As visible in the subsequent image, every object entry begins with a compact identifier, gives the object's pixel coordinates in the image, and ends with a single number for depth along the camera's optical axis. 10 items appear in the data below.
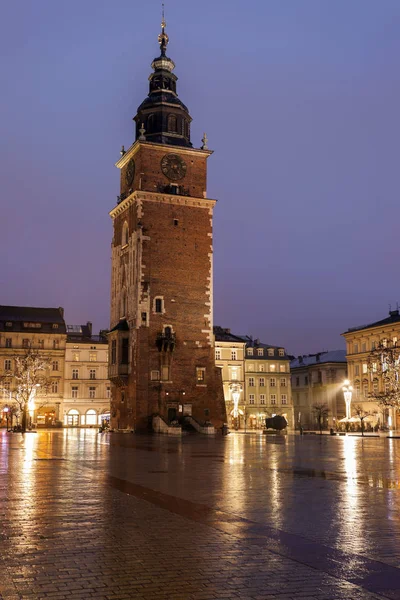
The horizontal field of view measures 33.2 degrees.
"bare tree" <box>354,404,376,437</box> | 84.81
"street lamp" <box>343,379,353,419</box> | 64.19
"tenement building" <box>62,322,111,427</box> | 97.94
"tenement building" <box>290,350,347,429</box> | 105.94
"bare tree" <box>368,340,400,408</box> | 56.53
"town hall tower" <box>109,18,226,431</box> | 63.25
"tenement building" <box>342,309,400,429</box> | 86.12
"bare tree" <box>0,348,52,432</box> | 62.12
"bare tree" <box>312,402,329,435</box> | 103.56
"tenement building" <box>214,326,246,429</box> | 94.94
